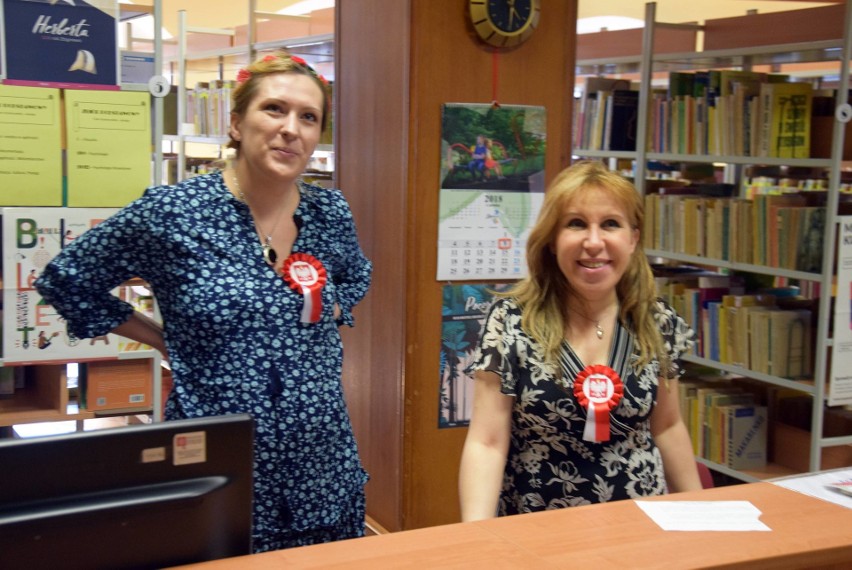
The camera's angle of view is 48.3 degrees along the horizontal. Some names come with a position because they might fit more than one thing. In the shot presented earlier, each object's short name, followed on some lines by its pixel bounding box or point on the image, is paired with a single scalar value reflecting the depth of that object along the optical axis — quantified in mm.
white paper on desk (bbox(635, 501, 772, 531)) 1810
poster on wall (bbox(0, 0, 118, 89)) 3094
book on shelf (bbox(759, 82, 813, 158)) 4301
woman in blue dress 2027
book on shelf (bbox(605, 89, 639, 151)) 5582
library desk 1586
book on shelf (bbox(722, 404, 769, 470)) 4648
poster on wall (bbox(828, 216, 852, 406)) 4043
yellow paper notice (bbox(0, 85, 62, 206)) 3111
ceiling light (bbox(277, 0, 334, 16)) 10598
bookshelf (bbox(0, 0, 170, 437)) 3316
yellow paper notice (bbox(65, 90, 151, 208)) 3209
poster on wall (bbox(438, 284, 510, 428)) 3672
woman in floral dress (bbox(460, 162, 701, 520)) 2150
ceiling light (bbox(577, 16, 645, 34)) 11281
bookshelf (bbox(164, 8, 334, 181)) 6949
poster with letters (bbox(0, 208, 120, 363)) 3160
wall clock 3492
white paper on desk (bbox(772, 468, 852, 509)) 2019
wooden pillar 3529
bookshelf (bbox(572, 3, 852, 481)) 4117
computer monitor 1257
